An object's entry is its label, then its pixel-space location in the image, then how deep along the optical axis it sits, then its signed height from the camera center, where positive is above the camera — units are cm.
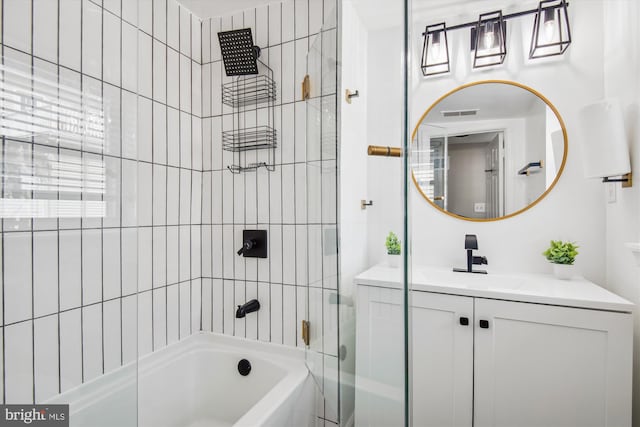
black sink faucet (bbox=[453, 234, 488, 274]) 143 -21
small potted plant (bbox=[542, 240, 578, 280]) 130 -20
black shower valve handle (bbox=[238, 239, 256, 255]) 141 -16
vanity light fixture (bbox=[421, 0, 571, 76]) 138 +85
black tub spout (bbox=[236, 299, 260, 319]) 136 -45
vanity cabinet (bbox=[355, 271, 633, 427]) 99 -52
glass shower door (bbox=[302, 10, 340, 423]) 89 -2
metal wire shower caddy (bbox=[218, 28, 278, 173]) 143 +55
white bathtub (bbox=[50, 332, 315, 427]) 114 -76
